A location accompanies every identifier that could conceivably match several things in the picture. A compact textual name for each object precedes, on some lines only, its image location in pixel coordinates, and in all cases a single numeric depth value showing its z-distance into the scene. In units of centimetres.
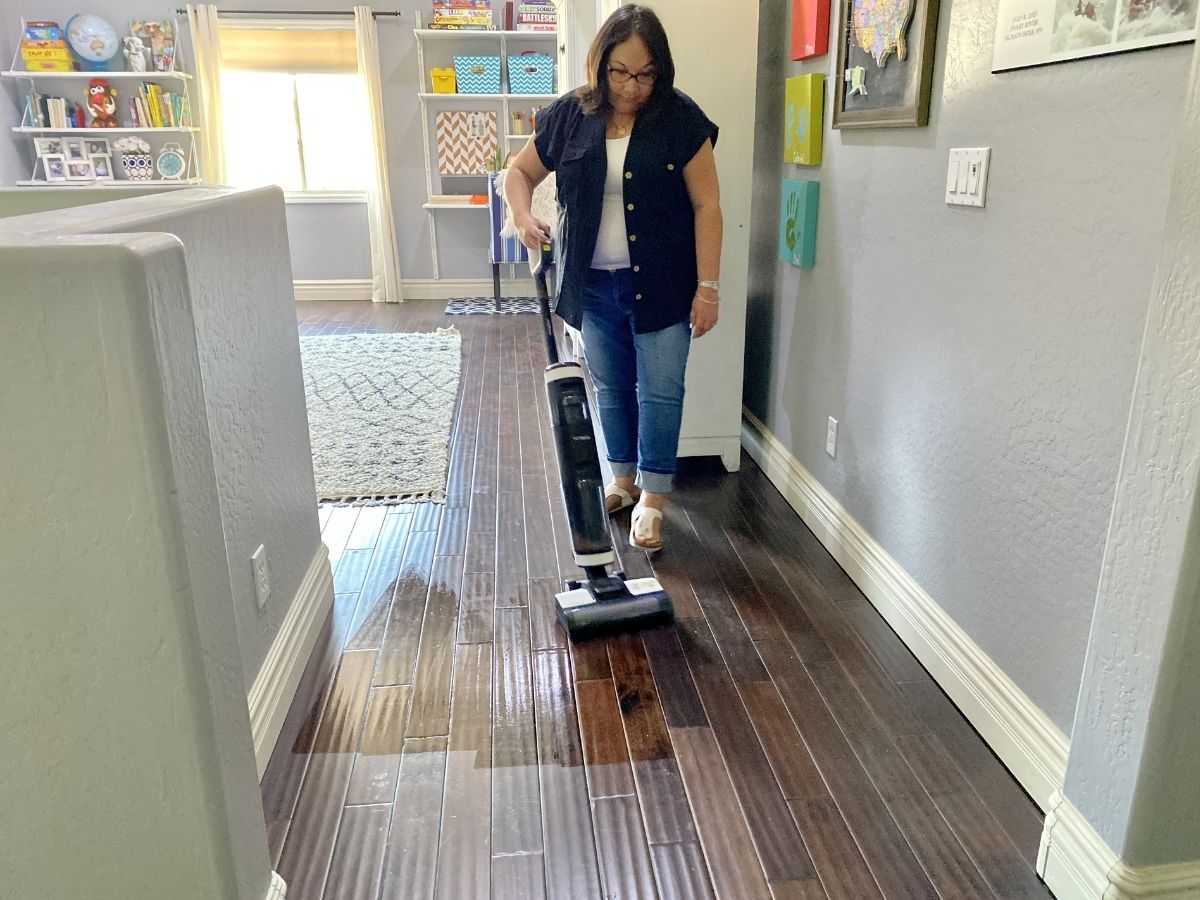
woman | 221
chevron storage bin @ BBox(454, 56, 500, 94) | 625
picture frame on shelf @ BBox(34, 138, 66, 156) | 622
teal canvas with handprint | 261
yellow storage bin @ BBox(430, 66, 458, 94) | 629
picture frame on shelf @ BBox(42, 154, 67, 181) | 625
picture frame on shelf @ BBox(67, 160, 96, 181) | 630
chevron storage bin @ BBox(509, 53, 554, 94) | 624
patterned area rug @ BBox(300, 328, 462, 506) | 307
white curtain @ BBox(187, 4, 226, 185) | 608
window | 633
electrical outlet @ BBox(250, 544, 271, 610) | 167
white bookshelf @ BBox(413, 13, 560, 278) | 627
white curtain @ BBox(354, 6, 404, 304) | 620
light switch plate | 169
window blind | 628
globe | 600
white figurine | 611
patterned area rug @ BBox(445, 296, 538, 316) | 624
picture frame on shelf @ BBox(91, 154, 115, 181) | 632
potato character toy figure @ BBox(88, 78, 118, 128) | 614
